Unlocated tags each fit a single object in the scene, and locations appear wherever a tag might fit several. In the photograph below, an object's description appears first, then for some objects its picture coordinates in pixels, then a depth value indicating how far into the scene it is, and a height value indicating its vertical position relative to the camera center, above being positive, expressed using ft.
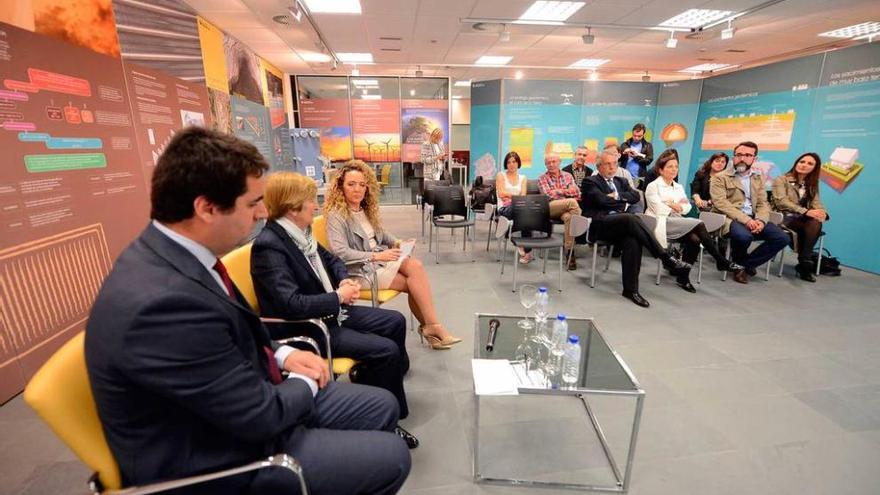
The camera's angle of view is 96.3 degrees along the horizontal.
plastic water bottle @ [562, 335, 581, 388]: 5.48 -2.97
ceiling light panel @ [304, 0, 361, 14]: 15.84 +5.48
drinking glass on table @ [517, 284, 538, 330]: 7.13 -2.74
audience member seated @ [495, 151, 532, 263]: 16.30 -1.50
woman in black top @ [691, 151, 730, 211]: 14.75 -1.34
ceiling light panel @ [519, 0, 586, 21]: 16.02 +5.48
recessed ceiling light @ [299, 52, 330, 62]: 23.57 +5.22
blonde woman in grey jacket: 8.11 -2.02
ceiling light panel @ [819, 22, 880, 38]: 18.52 +5.35
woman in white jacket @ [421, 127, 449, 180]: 21.94 -0.75
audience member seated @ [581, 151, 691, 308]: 11.83 -2.39
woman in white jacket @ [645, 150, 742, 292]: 12.62 -2.09
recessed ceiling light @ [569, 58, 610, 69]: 25.80 +5.29
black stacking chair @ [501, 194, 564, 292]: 13.19 -2.32
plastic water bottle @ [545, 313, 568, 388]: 5.49 -3.00
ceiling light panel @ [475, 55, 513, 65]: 25.41 +5.38
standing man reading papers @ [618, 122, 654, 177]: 18.40 -0.45
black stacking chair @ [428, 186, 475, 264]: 16.12 -2.34
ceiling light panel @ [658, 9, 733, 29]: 16.84 +5.41
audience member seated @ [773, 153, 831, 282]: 13.55 -2.08
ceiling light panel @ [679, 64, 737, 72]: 27.85 +5.30
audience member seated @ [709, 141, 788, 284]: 13.05 -2.23
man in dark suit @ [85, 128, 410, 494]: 2.66 -1.51
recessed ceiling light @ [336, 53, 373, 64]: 24.06 +5.24
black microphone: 6.52 -3.20
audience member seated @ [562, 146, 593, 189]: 16.30 -0.96
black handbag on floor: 14.01 -4.25
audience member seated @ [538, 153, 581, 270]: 15.01 -1.77
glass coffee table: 5.10 -3.26
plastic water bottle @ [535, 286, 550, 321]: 6.74 -2.70
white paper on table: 5.11 -3.10
